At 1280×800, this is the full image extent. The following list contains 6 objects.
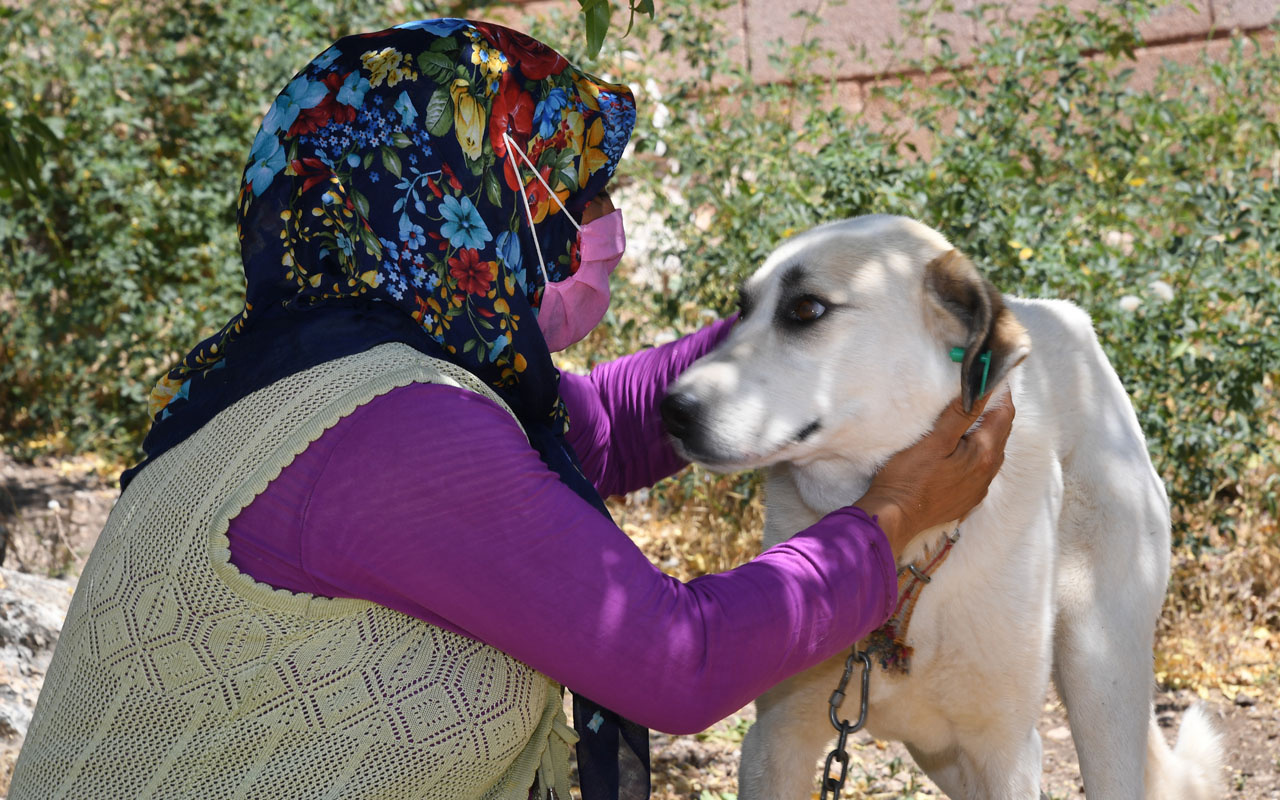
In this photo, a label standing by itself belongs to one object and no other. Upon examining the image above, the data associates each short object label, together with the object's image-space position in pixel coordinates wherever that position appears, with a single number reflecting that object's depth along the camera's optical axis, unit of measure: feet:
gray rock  9.78
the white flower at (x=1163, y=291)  11.92
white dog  6.86
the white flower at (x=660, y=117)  14.38
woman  5.29
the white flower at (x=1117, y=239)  15.90
